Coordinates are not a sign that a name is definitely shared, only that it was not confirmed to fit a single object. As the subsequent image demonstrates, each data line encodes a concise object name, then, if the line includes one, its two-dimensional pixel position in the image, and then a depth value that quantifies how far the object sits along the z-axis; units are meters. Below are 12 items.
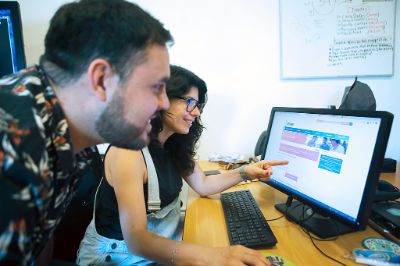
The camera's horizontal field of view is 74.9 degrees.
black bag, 1.42
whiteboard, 1.67
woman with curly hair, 0.74
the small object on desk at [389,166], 1.44
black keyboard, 0.78
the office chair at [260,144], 1.65
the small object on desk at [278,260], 0.68
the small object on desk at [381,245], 0.71
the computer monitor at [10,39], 1.30
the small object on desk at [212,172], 1.45
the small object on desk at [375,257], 0.65
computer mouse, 0.99
